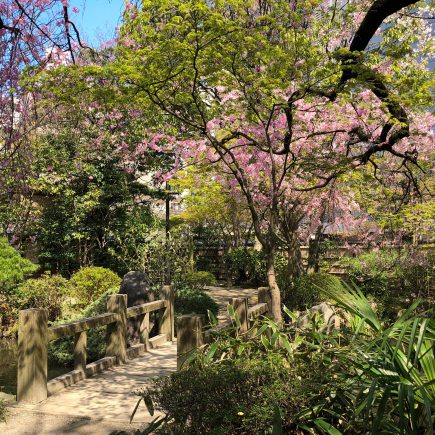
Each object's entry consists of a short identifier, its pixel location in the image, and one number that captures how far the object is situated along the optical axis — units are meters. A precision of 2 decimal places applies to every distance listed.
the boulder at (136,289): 8.39
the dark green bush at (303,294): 10.27
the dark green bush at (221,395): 3.04
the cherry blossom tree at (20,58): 4.51
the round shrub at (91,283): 11.04
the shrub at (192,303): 10.47
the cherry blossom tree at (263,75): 5.05
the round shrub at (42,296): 10.62
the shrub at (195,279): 12.27
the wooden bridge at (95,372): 4.52
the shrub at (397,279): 10.87
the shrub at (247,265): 16.73
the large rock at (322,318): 4.13
